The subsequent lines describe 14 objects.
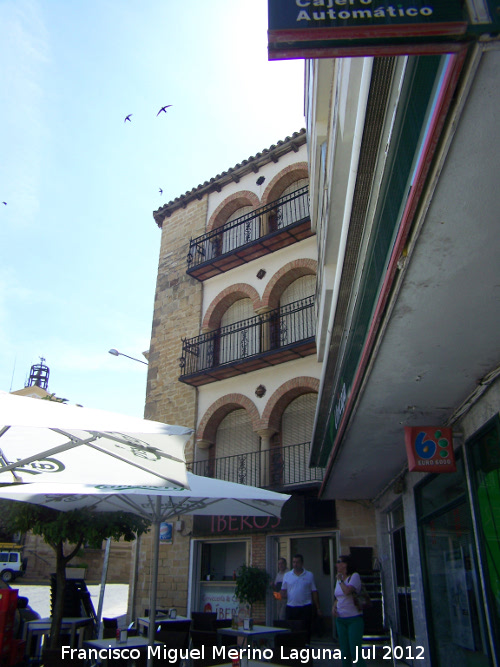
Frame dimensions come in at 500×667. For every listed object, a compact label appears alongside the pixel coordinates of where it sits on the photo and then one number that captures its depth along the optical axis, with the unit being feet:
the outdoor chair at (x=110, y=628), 27.96
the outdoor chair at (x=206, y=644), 22.79
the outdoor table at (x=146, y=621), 27.63
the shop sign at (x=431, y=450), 19.97
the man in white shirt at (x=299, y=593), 31.01
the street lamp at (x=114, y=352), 57.21
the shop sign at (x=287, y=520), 43.55
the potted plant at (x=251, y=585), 42.96
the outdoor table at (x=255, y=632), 24.16
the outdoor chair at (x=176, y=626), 27.20
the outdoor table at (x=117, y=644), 21.86
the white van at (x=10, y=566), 92.48
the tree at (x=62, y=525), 28.43
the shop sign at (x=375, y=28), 7.57
